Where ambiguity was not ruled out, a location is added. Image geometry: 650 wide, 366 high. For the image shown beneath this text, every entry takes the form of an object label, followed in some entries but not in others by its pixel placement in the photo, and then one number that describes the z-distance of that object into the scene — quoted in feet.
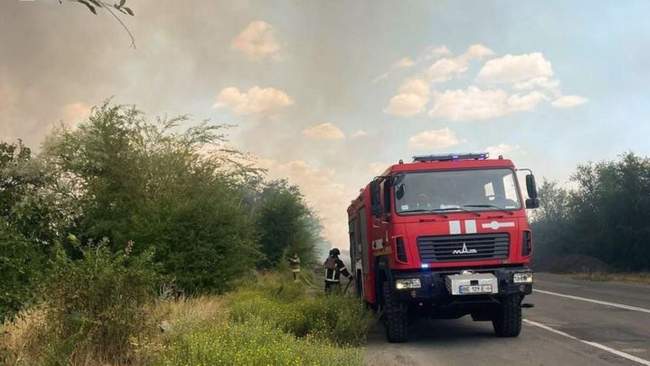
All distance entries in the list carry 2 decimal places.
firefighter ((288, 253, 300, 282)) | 71.69
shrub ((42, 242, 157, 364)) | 22.77
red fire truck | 29.99
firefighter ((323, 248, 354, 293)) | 46.14
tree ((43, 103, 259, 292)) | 50.90
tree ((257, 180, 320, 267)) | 108.88
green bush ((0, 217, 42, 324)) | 37.65
